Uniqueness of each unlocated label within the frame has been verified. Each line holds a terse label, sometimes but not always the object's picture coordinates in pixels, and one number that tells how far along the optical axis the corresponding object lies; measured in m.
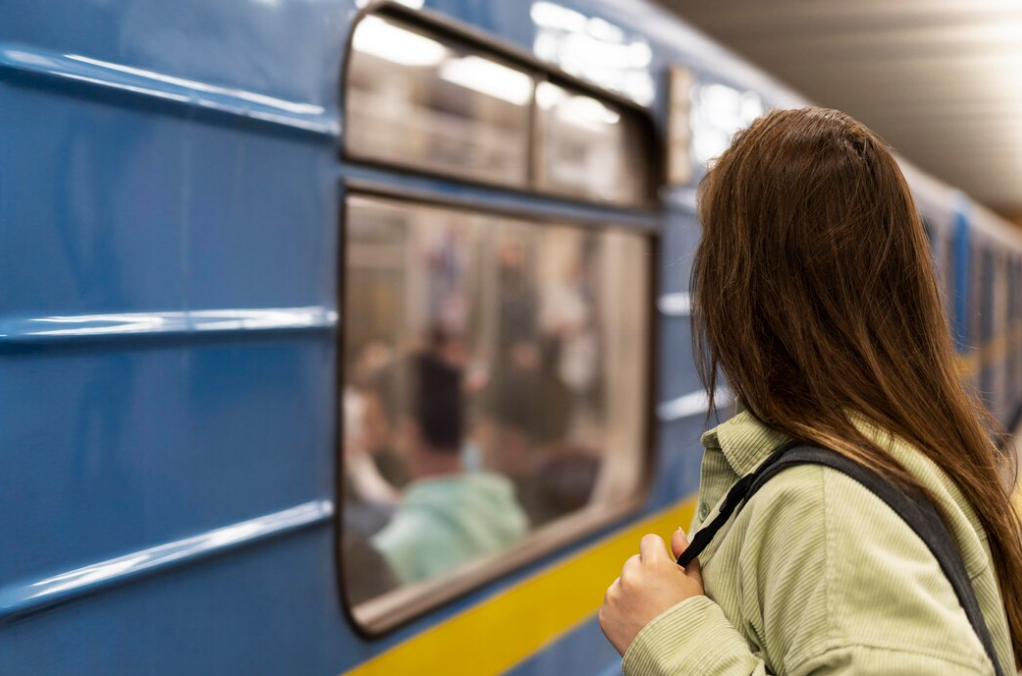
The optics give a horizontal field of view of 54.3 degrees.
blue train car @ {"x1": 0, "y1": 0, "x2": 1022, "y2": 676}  1.27
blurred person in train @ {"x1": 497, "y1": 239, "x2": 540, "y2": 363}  5.12
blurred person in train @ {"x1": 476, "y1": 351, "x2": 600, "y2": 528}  4.60
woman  0.96
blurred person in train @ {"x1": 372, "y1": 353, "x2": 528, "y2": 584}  3.23
